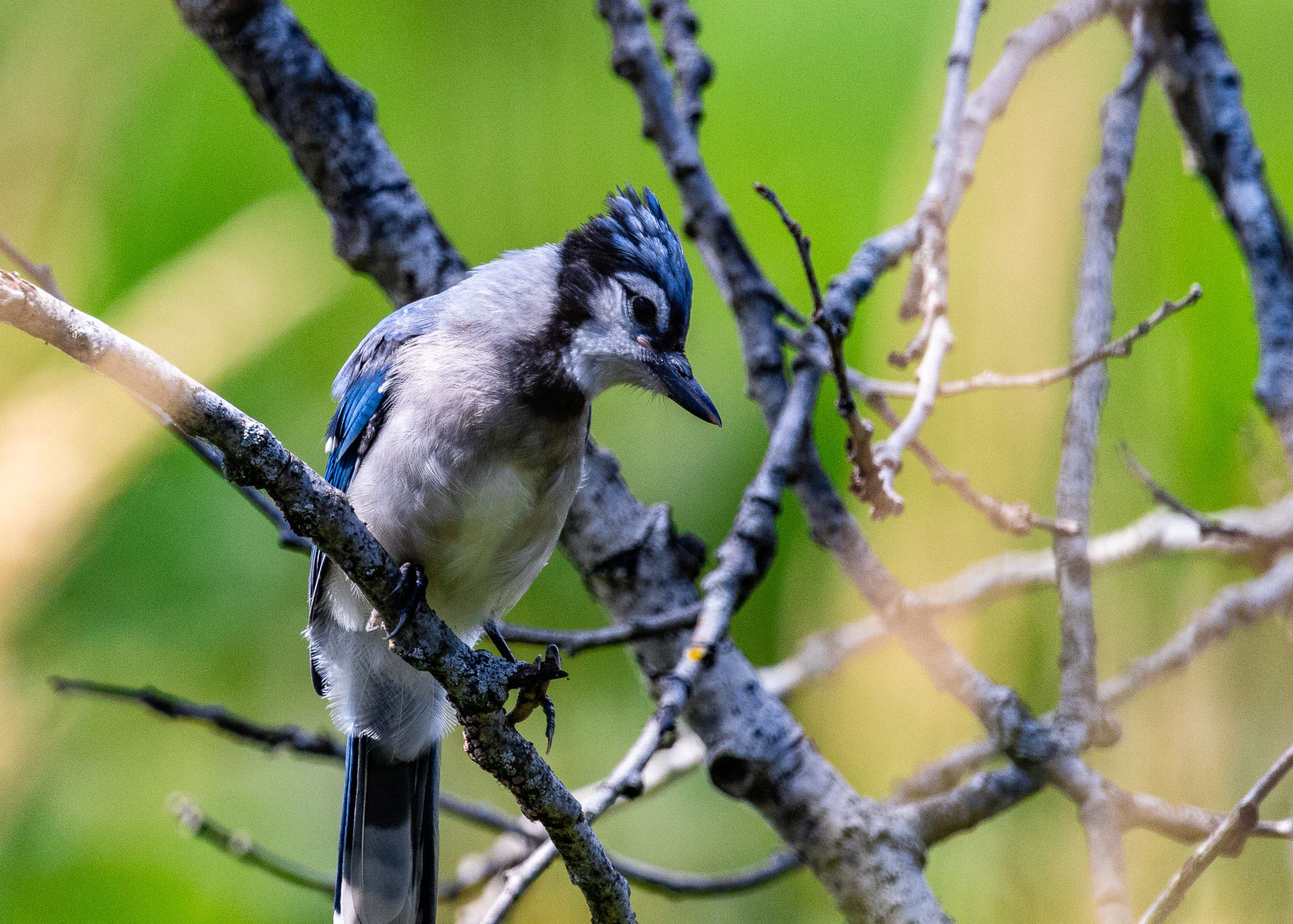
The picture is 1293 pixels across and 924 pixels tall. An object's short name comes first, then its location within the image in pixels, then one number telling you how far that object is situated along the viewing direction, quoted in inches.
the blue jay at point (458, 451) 155.6
